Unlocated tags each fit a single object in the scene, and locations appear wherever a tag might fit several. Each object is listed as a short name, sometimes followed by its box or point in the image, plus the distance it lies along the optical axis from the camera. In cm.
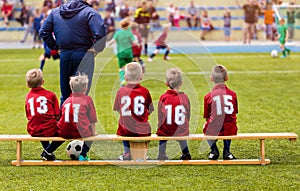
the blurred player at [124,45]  1664
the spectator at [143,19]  2906
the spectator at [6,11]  3541
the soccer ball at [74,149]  850
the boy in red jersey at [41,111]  831
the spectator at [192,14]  3584
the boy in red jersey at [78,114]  825
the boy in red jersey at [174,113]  841
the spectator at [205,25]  3528
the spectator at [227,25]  3356
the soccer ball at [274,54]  2495
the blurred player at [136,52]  1847
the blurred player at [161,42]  2379
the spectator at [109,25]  3184
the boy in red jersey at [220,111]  840
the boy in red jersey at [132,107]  839
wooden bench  820
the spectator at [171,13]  3533
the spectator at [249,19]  3231
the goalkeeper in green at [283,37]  2497
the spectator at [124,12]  3312
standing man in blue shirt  920
